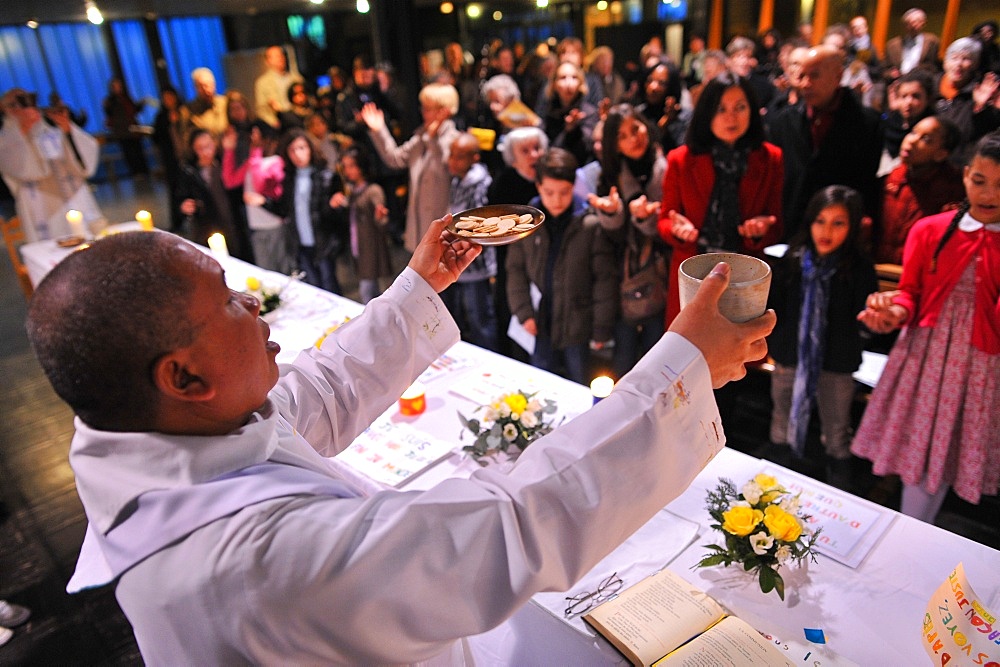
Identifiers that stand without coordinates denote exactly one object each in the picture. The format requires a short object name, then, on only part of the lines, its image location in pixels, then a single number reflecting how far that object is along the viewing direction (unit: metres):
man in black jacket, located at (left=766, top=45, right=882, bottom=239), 3.24
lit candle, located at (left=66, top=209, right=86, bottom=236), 4.27
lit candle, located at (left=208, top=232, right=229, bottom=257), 3.64
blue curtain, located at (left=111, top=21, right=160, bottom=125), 12.35
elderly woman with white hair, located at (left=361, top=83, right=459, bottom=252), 4.25
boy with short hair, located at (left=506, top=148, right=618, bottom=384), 3.08
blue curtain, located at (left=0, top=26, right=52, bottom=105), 11.51
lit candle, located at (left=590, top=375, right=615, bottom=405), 1.78
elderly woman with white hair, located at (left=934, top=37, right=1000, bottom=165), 4.08
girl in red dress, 2.20
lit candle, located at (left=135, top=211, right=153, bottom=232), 3.97
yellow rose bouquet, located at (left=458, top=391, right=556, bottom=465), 1.88
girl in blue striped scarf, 2.64
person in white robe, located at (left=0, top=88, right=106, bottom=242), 5.56
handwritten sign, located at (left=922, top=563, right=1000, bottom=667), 1.09
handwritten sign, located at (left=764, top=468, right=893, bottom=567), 1.54
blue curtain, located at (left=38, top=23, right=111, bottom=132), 11.95
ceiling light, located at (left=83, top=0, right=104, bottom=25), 6.21
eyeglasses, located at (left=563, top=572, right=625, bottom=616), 1.41
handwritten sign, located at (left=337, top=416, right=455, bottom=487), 1.91
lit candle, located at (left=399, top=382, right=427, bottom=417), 2.20
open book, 1.24
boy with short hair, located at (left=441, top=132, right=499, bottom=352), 3.95
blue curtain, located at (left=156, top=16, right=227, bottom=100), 12.90
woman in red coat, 2.83
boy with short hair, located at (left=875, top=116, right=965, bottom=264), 3.05
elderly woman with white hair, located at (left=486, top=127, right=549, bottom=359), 3.60
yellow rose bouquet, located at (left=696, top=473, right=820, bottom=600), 1.40
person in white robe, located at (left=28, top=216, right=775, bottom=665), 0.79
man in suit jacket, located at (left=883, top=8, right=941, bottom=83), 6.35
